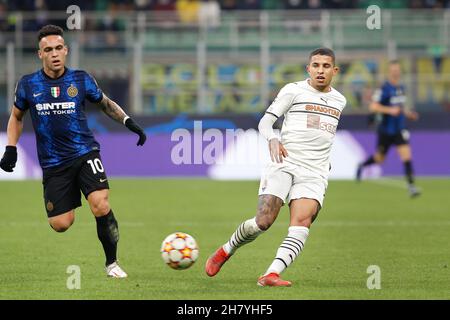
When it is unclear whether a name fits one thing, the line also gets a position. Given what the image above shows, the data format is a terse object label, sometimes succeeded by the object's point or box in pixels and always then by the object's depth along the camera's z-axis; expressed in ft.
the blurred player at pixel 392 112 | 135.85
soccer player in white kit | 59.98
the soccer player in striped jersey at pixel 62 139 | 62.18
